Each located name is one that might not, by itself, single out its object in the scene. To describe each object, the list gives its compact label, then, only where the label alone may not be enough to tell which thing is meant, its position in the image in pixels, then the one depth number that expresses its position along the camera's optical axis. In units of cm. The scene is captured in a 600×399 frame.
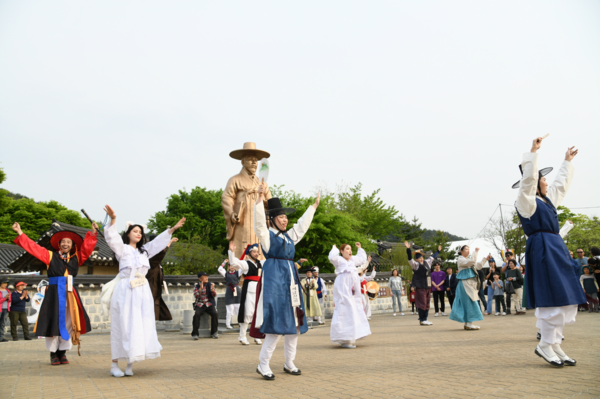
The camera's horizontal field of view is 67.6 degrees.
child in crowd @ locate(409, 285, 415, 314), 1836
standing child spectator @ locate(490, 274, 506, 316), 1555
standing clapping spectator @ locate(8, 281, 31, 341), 1273
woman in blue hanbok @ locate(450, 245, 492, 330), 1055
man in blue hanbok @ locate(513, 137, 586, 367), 499
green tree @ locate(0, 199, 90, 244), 4000
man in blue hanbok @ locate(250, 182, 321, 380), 518
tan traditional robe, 1362
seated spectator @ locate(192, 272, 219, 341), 1153
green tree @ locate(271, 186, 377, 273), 2472
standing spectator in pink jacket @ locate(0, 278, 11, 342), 1255
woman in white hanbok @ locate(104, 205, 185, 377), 545
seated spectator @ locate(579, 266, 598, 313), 1418
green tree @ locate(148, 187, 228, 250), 3597
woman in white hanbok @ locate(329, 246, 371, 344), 819
